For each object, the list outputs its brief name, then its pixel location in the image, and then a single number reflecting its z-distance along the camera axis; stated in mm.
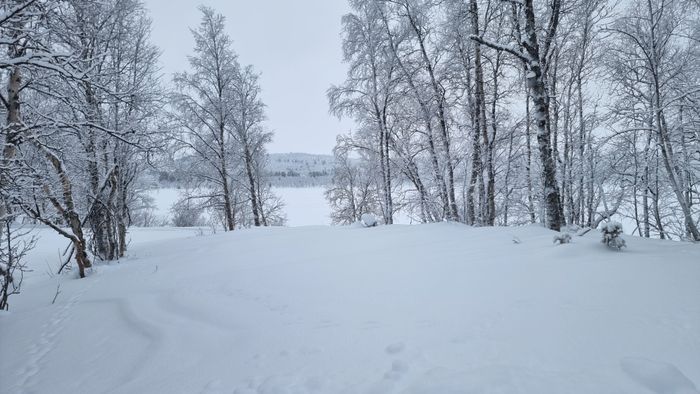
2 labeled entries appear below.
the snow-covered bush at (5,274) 4203
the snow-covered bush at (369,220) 7922
